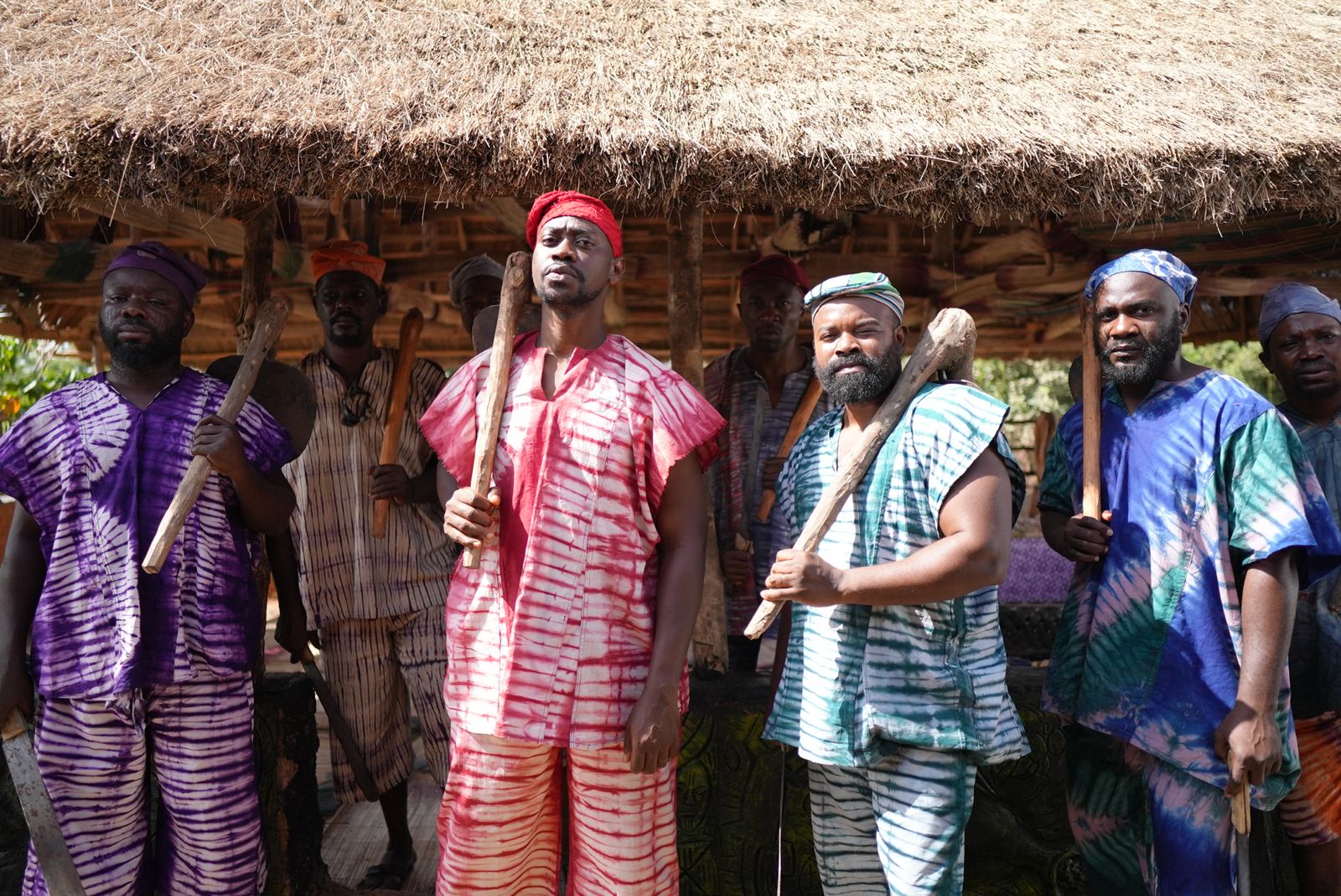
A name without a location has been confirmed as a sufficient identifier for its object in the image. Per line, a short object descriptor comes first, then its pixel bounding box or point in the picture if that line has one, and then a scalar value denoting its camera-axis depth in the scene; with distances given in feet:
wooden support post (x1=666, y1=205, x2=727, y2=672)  11.23
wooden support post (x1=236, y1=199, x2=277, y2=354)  11.84
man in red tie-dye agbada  7.56
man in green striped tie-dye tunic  7.05
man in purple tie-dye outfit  8.42
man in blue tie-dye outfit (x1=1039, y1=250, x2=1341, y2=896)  7.62
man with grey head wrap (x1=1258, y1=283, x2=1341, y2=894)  9.17
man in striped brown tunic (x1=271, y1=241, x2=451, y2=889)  10.97
